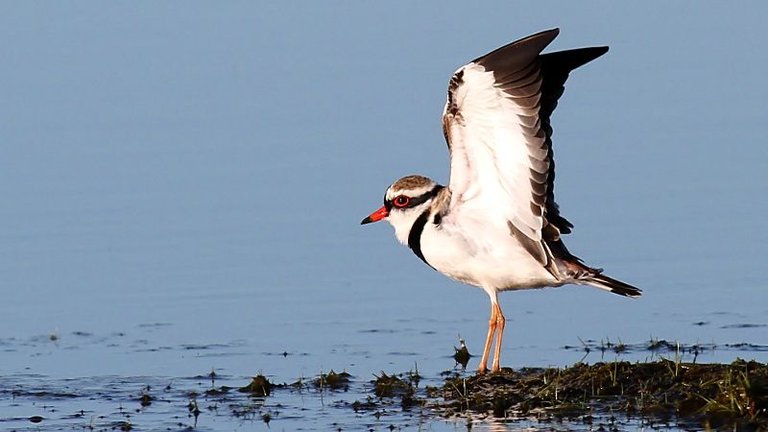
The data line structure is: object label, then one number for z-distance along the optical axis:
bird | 11.12
